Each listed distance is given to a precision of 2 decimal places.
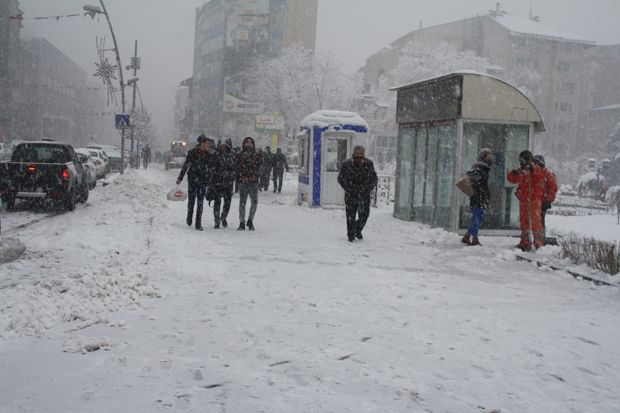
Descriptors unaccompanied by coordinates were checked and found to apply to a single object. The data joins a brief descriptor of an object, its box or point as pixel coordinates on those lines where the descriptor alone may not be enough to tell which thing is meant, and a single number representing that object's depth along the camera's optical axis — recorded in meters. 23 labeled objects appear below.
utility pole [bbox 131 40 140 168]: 42.22
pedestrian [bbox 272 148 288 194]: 24.83
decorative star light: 30.22
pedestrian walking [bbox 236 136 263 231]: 12.34
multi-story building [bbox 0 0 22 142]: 73.12
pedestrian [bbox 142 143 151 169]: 46.28
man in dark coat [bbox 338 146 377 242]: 11.69
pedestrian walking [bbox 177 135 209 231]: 12.12
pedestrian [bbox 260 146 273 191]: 24.81
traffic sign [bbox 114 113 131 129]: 28.72
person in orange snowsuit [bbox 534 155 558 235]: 11.34
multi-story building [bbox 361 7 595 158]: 83.75
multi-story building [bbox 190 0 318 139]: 90.88
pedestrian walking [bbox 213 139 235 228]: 12.38
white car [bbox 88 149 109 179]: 30.33
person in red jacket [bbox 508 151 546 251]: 10.86
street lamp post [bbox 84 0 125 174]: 29.62
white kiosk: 18.48
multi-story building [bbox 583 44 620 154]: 88.28
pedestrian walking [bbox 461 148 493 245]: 11.59
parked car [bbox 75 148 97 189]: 22.40
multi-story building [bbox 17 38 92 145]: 87.44
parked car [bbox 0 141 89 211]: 14.45
